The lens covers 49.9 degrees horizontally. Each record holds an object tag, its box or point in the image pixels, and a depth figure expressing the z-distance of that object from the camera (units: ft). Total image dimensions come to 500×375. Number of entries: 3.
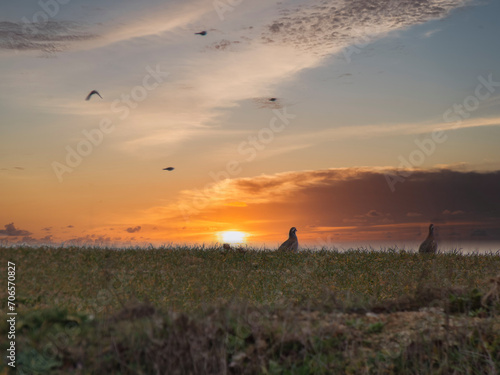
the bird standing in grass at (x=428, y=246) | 63.52
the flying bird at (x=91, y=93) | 45.70
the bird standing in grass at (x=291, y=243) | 61.52
